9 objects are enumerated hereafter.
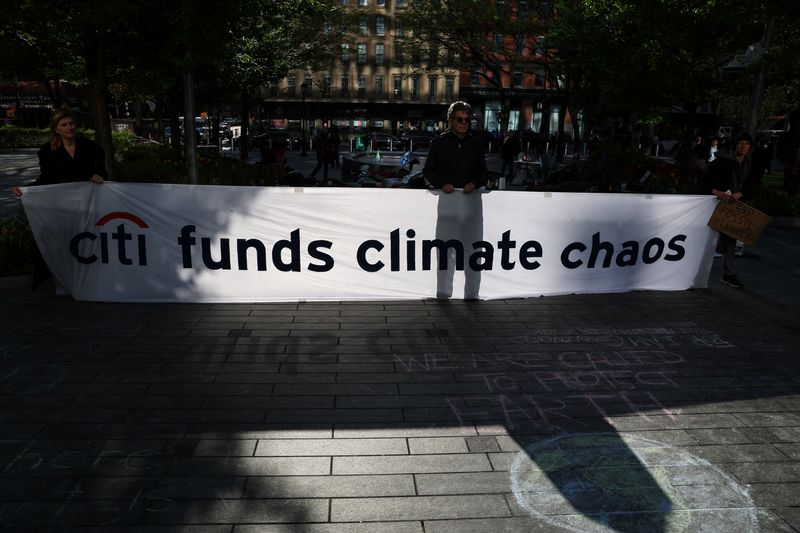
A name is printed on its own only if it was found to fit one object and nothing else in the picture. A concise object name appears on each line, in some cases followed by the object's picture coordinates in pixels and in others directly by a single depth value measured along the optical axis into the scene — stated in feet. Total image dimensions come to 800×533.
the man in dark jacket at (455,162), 24.58
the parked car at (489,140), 144.36
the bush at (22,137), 116.88
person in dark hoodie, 28.17
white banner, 24.17
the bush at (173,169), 46.85
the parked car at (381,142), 145.69
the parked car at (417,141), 148.25
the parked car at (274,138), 146.41
